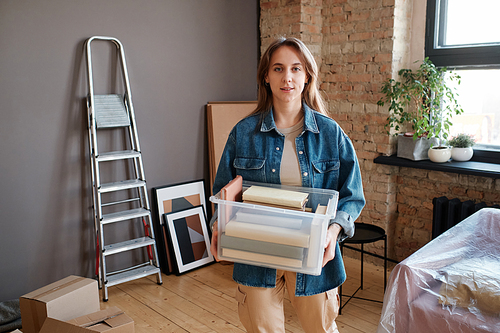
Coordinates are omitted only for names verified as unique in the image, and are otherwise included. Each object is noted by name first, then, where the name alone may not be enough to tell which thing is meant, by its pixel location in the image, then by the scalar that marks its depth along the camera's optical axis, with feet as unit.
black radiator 8.87
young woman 4.73
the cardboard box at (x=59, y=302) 7.07
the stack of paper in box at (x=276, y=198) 4.08
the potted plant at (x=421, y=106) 9.42
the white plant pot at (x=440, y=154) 9.35
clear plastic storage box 3.93
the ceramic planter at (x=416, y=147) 9.66
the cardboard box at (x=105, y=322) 6.05
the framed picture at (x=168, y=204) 10.47
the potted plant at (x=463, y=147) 9.35
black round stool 8.29
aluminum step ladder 9.10
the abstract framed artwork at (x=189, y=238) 10.45
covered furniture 4.97
